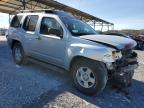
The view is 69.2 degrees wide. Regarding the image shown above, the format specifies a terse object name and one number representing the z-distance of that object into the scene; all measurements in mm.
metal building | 8926
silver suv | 2401
